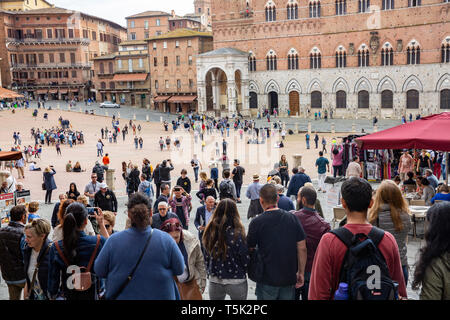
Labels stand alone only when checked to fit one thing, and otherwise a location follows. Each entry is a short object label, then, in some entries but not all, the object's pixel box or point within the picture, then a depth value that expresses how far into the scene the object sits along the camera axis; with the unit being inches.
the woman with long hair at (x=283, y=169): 580.4
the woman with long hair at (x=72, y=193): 414.9
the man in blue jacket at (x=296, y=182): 411.2
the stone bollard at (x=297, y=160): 668.1
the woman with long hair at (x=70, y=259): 160.9
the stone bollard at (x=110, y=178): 668.1
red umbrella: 323.9
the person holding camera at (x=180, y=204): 345.1
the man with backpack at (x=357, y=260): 113.0
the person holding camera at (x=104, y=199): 402.0
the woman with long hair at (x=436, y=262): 132.3
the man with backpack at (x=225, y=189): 371.6
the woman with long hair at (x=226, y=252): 179.8
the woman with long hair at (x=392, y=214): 192.7
